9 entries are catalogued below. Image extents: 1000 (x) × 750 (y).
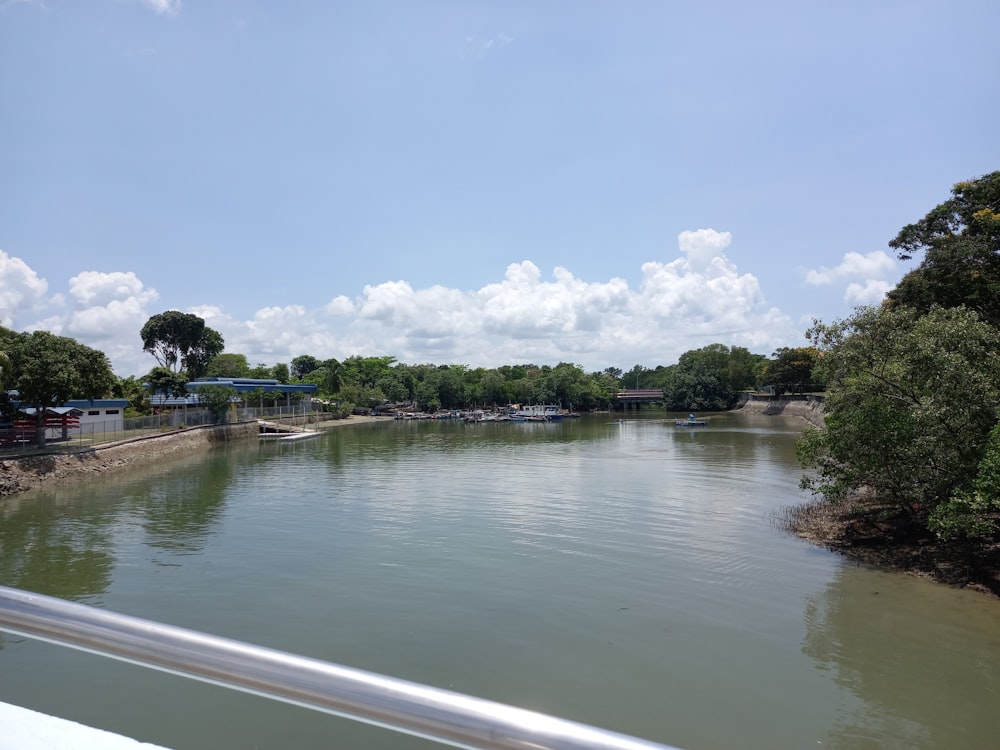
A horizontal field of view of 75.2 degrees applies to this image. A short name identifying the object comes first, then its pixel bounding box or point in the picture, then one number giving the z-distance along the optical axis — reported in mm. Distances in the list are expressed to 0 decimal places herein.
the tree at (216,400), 55844
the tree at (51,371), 30203
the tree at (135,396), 55656
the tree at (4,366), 28953
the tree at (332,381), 96000
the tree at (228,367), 95400
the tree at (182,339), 83688
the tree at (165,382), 57219
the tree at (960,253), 22734
